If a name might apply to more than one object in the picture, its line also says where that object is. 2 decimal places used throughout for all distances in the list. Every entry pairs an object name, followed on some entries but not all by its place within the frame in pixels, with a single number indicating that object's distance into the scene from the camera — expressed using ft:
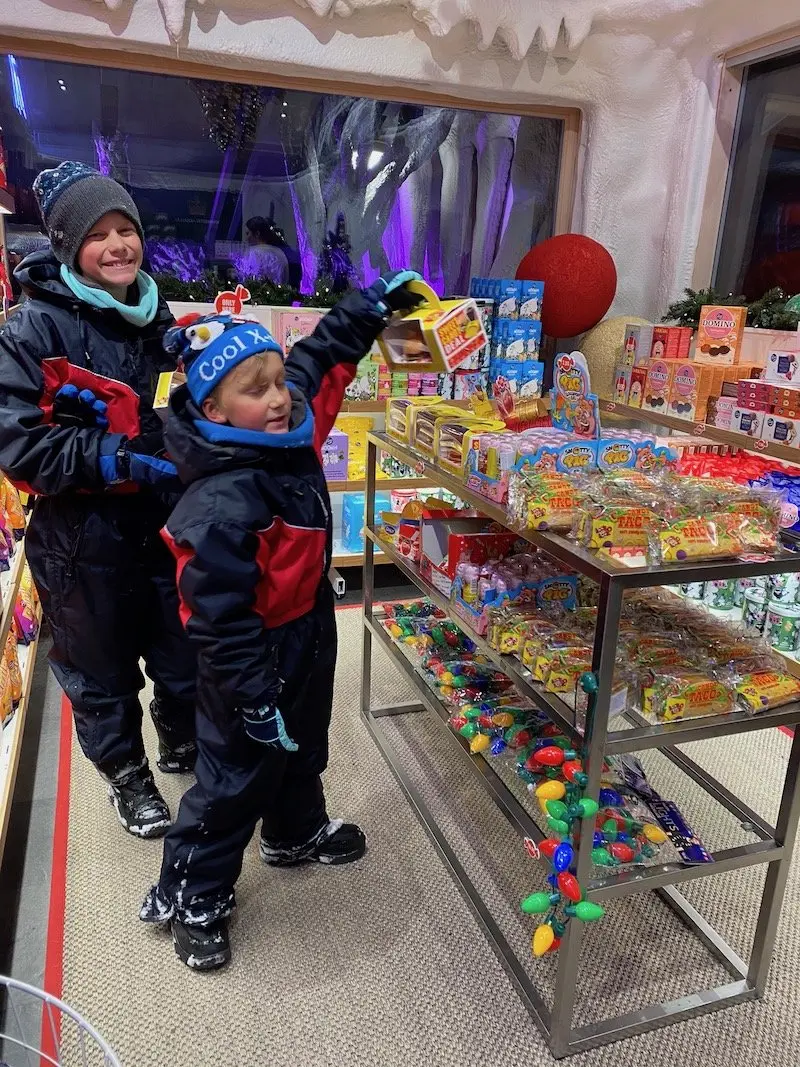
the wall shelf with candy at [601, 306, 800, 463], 8.75
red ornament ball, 12.21
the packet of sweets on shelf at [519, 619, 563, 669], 5.71
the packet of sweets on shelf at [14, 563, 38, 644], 9.36
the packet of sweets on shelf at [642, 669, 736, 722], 5.13
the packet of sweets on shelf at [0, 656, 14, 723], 7.45
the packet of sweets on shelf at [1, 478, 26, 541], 9.05
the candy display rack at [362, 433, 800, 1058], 4.73
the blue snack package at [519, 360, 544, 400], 12.73
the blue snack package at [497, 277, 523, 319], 12.17
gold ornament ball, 12.21
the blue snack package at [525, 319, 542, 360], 12.45
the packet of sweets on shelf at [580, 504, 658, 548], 4.89
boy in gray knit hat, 5.88
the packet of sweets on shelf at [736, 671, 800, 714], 5.26
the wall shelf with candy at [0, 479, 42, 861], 7.13
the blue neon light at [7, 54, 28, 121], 11.35
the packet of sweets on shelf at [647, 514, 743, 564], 4.80
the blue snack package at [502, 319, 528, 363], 12.35
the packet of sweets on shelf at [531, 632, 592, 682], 5.48
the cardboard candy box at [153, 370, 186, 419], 5.30
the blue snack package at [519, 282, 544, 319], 12.20
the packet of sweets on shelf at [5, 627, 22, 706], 8.10
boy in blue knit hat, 5.01
